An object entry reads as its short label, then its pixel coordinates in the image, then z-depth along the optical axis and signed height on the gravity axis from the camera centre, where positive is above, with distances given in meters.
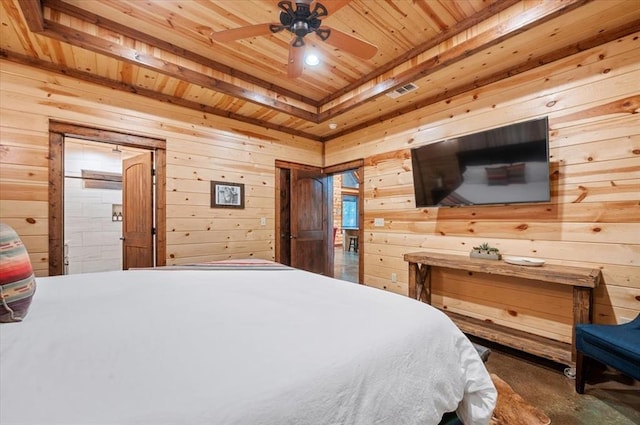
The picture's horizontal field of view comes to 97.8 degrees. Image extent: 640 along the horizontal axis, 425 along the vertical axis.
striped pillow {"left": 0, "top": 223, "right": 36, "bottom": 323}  0.95 -0.23
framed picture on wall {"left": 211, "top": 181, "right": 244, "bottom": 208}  3.59 +0.26
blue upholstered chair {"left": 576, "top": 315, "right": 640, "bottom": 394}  1.60 -0.83
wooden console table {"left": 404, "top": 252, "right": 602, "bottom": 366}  2.02 -0.65
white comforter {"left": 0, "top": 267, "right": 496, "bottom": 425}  0.60 -0.39
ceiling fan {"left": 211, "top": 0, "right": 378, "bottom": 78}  1.72 +1.21
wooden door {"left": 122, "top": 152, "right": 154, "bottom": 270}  3.23 +0.04
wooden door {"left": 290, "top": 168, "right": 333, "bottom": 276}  4.36 -0.12
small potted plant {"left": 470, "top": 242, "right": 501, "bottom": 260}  2.66 -0.39
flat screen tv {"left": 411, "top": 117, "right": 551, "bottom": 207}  2.37 +0.44
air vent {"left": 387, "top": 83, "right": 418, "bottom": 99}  2.99 +1.36
